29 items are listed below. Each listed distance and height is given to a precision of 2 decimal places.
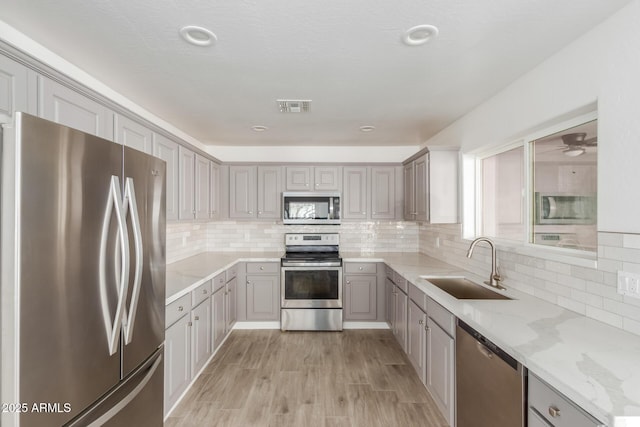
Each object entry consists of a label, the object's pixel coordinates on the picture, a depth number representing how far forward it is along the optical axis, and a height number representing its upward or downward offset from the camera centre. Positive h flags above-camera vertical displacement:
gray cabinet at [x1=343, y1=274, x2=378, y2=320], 3.66 -1.12
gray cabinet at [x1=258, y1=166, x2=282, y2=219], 3.93 +0.27
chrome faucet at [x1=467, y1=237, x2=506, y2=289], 2.20 -0.44
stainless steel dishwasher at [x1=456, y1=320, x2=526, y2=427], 1.27 -0.87
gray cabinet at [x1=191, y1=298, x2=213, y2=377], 2.45 -1.11
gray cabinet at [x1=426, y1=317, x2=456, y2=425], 1.90 -1.11
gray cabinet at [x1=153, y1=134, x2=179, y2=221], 2.50 +0.40
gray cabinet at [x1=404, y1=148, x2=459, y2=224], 2.97 +0.26
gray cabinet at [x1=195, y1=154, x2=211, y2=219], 3.22 +0.30
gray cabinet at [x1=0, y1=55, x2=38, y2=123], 1.21 +0.54
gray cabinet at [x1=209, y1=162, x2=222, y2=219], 3.62 +0.28
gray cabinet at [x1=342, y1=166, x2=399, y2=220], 3.94 +0.28
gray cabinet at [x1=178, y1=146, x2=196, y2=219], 2.84 +0.30
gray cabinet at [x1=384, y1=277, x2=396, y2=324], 3.36 -1.10
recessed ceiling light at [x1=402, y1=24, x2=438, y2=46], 1.47 +0.93
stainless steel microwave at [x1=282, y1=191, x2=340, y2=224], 3.83 +0.06
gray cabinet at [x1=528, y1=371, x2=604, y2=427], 0.95 -0.71
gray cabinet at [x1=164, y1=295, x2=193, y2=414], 2.02 -1.03
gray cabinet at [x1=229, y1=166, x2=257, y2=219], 3.95 +0.24
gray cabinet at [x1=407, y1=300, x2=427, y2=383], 2.36 -1.11
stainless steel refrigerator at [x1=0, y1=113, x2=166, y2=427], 0.86 -0.24
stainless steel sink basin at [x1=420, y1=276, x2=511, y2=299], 2.23 -0.63
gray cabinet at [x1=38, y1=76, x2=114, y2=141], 1.39 +0.55
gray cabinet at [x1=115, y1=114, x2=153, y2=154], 1.93 +0.56
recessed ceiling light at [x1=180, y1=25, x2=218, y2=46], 1.48 +0.93
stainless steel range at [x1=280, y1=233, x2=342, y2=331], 3.58 -1.03
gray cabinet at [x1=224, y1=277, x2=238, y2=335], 3.34 -1.10
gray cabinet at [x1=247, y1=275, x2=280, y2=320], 3.68 -1.08
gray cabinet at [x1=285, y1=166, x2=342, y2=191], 3.93 +0.46
